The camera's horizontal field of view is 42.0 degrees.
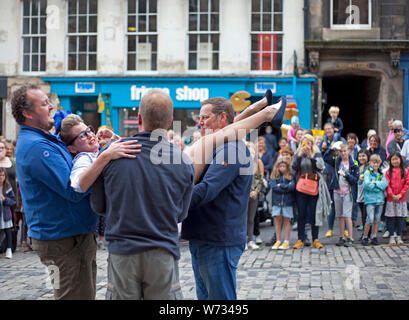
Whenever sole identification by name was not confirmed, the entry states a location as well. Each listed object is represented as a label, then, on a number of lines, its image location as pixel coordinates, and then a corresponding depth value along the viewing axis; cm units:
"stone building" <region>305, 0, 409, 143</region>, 1716
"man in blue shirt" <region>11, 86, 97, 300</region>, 337
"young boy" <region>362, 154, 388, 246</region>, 960
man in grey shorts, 300
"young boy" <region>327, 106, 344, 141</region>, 1290
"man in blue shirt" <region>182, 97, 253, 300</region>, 366
